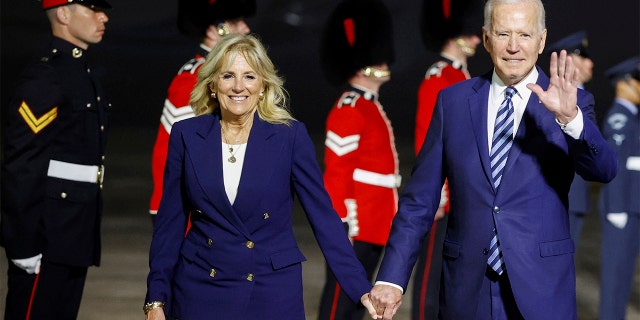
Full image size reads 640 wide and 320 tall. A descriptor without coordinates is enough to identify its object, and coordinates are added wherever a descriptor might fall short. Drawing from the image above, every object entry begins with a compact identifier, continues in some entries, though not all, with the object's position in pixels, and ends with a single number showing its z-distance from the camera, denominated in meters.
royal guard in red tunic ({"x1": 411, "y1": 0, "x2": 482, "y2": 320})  11.38
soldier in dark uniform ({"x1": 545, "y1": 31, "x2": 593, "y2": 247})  12.58
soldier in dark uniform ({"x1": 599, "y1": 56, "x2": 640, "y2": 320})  11.95
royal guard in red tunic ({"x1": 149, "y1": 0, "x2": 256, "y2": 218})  10.41
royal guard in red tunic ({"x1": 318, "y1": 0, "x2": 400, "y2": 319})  10.70
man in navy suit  6.90
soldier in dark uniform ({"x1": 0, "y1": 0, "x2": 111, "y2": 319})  9.14
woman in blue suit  7.20
